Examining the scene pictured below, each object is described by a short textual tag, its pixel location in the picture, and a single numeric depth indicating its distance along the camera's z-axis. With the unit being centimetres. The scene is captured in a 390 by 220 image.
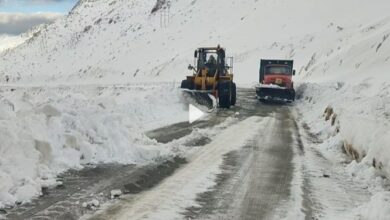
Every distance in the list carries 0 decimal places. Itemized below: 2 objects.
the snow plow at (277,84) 2716
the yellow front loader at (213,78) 2262
